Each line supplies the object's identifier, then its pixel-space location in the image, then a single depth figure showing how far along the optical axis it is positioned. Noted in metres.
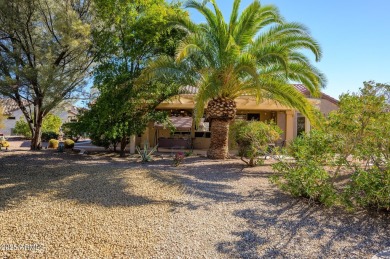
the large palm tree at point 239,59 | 11.23
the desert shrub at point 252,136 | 10.72
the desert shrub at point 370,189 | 6.35
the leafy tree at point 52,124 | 32.46
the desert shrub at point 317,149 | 7.42
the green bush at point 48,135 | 29.81
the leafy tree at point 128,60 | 13.02
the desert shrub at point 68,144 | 18.98
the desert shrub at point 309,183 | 6.79
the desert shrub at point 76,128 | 13.90
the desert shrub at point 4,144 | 19.31
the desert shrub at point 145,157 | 13.12
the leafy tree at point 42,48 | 12.13
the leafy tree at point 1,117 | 27.40
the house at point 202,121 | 17.47
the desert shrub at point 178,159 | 12.00
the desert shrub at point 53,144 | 21.19
